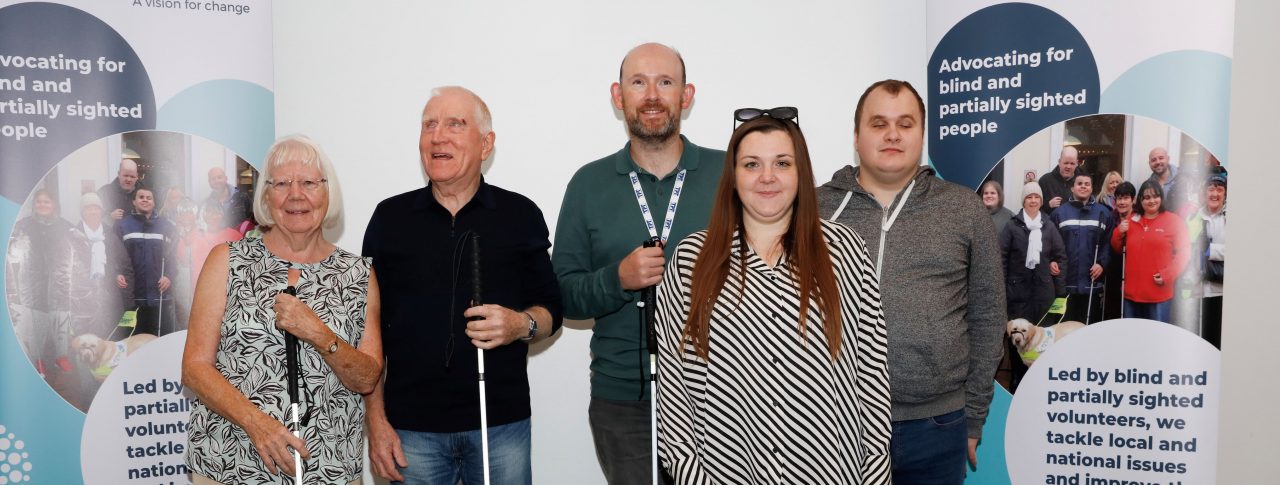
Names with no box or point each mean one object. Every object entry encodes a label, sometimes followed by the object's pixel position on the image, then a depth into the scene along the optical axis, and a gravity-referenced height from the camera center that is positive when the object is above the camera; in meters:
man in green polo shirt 2.90 -0.05
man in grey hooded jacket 2.67 -0.23
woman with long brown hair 2.06 -0.31
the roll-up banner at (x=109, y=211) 3.33 -0.02
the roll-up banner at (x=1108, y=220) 3.28 -0.06
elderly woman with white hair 2.39 -0.38
